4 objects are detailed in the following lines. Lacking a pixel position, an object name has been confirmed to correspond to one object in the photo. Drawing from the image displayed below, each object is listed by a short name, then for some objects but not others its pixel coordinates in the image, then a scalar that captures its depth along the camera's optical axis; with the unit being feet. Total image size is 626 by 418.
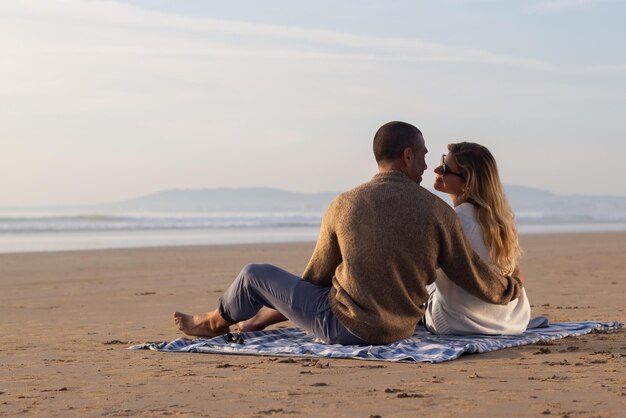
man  18.38
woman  19.80
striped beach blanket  18.57
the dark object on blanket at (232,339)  20.65
